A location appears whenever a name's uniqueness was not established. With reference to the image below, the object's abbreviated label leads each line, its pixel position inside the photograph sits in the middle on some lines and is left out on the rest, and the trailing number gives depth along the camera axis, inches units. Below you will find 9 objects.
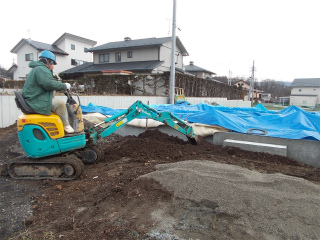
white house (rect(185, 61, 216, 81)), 1669.5
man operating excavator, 150.6
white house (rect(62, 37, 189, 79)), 899.2
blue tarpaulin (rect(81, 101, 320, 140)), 232.4
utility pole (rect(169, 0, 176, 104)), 465.4
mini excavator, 153.5
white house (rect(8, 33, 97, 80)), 1136.2
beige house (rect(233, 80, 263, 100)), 2451.9
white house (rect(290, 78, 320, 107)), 2053.4
